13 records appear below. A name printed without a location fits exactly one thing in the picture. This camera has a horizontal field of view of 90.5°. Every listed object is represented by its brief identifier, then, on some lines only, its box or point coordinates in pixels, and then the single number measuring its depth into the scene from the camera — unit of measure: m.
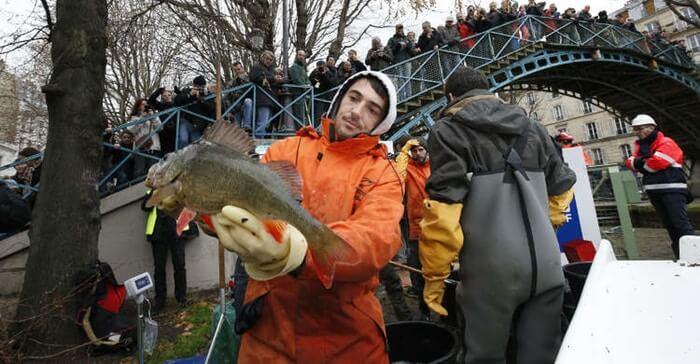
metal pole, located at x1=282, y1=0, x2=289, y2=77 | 11.37
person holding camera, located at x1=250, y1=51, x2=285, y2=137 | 8.26
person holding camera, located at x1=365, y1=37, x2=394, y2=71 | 11.14
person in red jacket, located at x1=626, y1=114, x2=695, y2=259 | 5.54
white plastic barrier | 0.90
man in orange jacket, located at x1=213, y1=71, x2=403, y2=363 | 1.25
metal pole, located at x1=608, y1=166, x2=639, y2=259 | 5.97
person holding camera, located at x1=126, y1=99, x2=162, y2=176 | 7.15
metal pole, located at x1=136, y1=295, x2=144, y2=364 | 2.84
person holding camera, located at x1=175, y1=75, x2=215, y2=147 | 7.43
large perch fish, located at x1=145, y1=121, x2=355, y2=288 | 1.17
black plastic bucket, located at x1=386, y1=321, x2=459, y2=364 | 2.66
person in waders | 2.16
